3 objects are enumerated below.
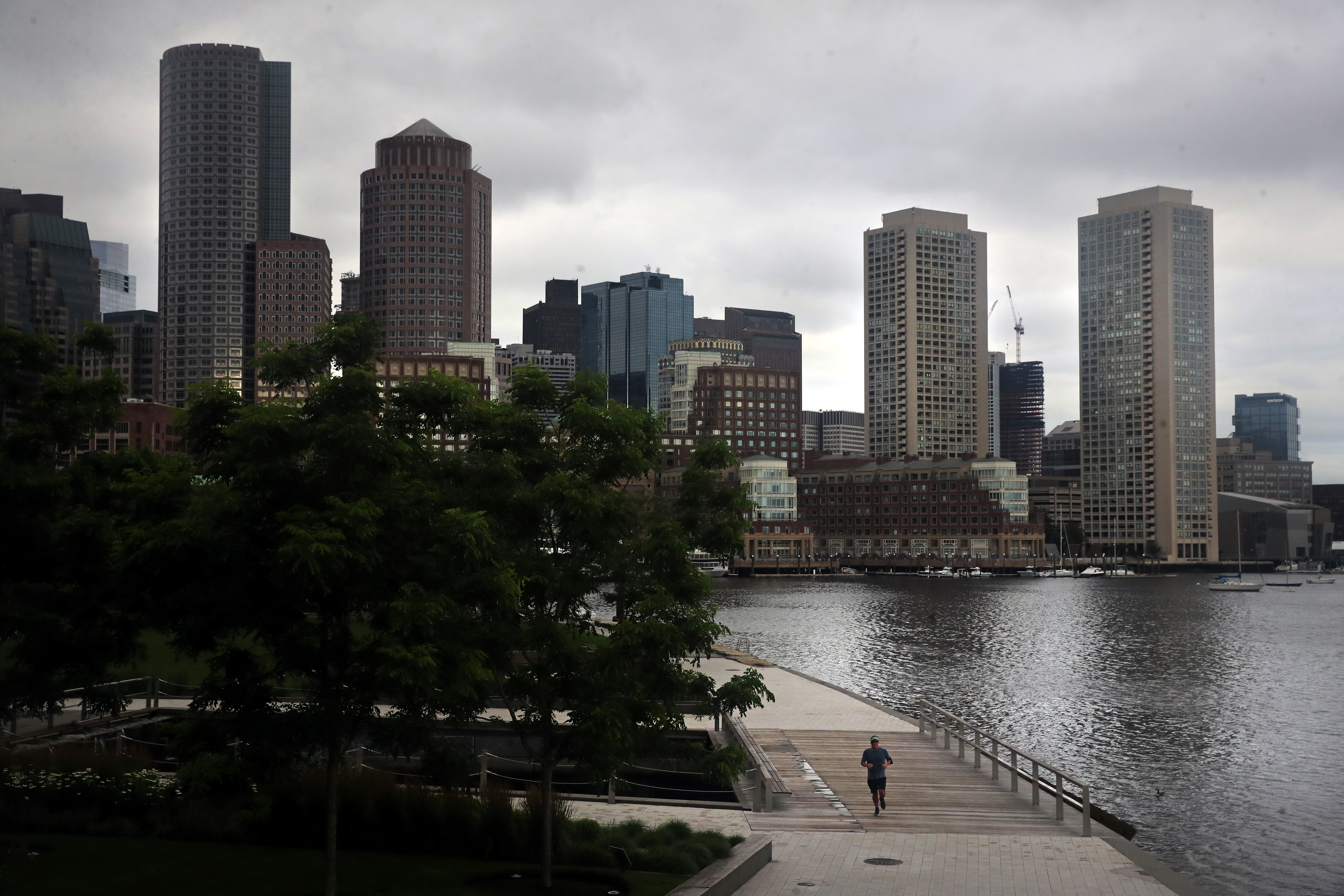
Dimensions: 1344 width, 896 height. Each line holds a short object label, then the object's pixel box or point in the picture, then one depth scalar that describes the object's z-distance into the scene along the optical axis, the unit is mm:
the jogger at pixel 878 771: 28047
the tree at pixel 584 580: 20062
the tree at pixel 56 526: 21656
